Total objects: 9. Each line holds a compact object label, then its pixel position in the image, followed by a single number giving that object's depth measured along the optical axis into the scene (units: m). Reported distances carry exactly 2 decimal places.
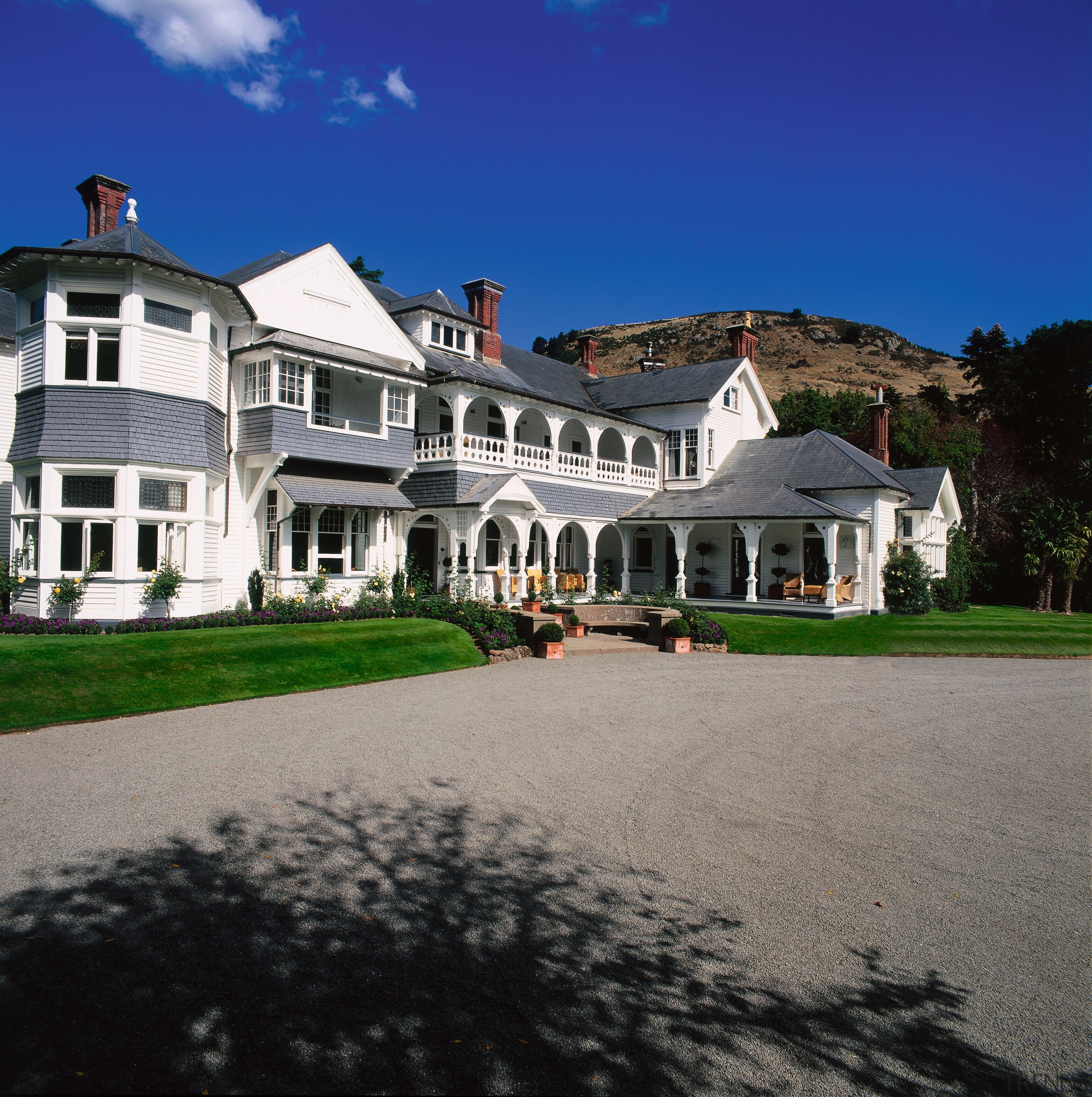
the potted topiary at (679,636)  19.89
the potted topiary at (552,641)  18.56
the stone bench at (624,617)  21.14
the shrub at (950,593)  27.97
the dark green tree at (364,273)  44.38
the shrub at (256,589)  19.12
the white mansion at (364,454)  15.81
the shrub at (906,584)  26.16
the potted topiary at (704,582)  28.98
